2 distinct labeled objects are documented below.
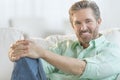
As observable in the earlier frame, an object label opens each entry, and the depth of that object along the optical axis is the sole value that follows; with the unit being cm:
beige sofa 215
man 155
